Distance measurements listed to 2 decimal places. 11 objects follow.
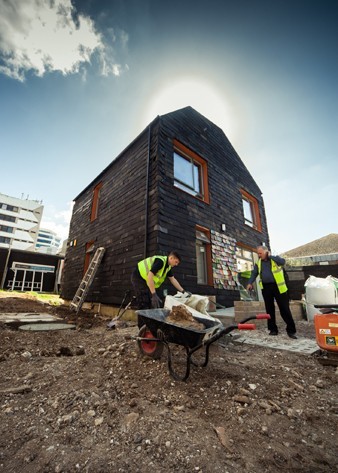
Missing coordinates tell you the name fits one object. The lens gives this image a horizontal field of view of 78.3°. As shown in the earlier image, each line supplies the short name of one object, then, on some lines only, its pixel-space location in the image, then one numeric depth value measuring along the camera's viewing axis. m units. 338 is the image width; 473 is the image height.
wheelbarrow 2.20
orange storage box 2.90
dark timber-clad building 6.28
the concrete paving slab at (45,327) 4.45
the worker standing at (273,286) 4.32
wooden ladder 7.31
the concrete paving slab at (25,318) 5.12
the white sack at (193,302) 3.27
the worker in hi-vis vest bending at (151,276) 3.44
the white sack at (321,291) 5.45
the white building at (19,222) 52.47
